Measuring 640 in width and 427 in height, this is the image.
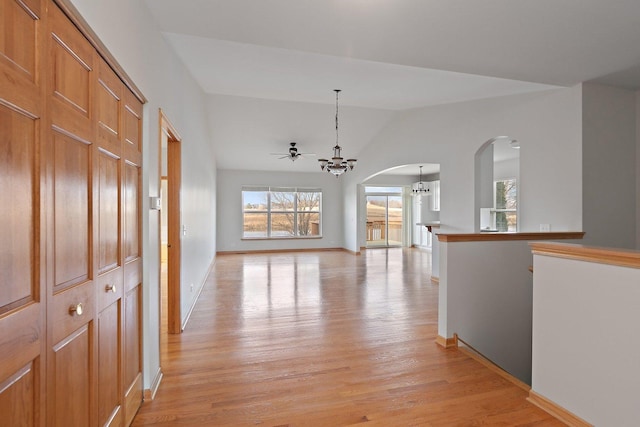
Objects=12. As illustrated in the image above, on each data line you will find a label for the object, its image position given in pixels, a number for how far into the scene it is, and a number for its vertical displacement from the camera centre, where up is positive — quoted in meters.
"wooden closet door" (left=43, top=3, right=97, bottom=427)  1.19 -0.06
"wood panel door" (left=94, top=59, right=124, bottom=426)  1.57 -0.17
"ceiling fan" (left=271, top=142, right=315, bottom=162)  7.04 +1.20
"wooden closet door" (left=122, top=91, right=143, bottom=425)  1.90 -0.24
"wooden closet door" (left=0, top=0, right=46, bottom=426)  0.95 -0.02
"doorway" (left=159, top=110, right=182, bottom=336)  3.45 -0.25
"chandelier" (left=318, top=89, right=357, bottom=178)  6.02 +0.83
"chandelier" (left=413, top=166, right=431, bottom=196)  10.61 +0.66
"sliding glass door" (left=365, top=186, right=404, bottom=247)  11.53 -0.24
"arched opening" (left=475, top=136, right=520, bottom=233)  7.76 +0.64
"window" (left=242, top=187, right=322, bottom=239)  10.07 -0.04
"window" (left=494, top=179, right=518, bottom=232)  8.65 +0.25
